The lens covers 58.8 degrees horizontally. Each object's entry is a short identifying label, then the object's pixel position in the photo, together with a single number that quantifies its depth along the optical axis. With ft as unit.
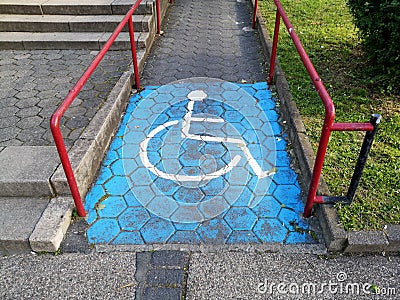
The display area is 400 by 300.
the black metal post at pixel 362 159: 8.10
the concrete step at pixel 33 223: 9.32
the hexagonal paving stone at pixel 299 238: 9.54
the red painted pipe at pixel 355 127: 8.14
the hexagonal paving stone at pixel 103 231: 9.71
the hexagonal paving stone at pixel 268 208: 10.34
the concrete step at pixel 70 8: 20.71
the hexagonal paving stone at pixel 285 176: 11.43
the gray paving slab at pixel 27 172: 10.36
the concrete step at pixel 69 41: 19.15
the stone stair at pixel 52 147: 9.66
